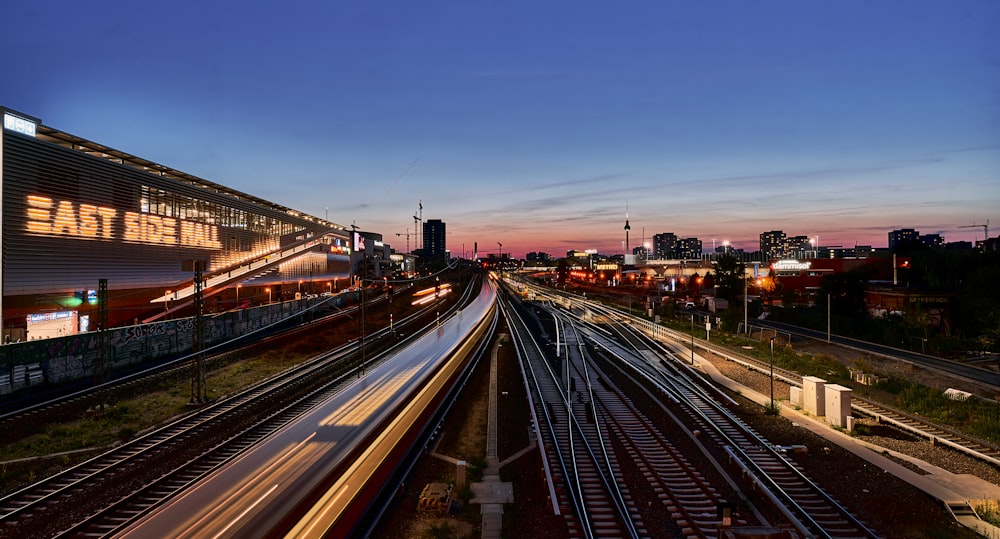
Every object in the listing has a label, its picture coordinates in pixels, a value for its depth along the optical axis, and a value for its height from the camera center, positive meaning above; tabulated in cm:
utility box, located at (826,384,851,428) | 1783 -525
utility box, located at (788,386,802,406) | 2050 -563
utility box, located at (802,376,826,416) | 1894 -521
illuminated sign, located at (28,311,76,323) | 2627 -241
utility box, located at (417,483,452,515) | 1177 -558
